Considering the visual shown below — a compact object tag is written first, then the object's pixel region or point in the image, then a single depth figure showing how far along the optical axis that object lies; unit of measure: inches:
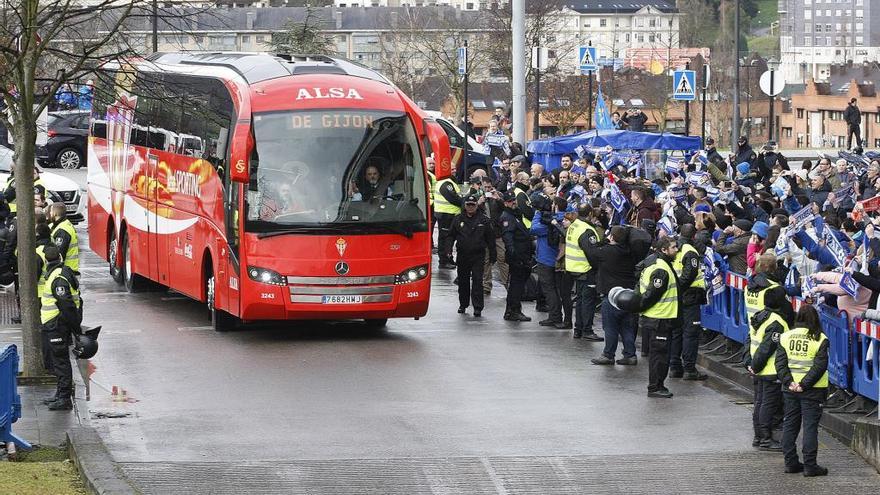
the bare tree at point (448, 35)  2746.1
